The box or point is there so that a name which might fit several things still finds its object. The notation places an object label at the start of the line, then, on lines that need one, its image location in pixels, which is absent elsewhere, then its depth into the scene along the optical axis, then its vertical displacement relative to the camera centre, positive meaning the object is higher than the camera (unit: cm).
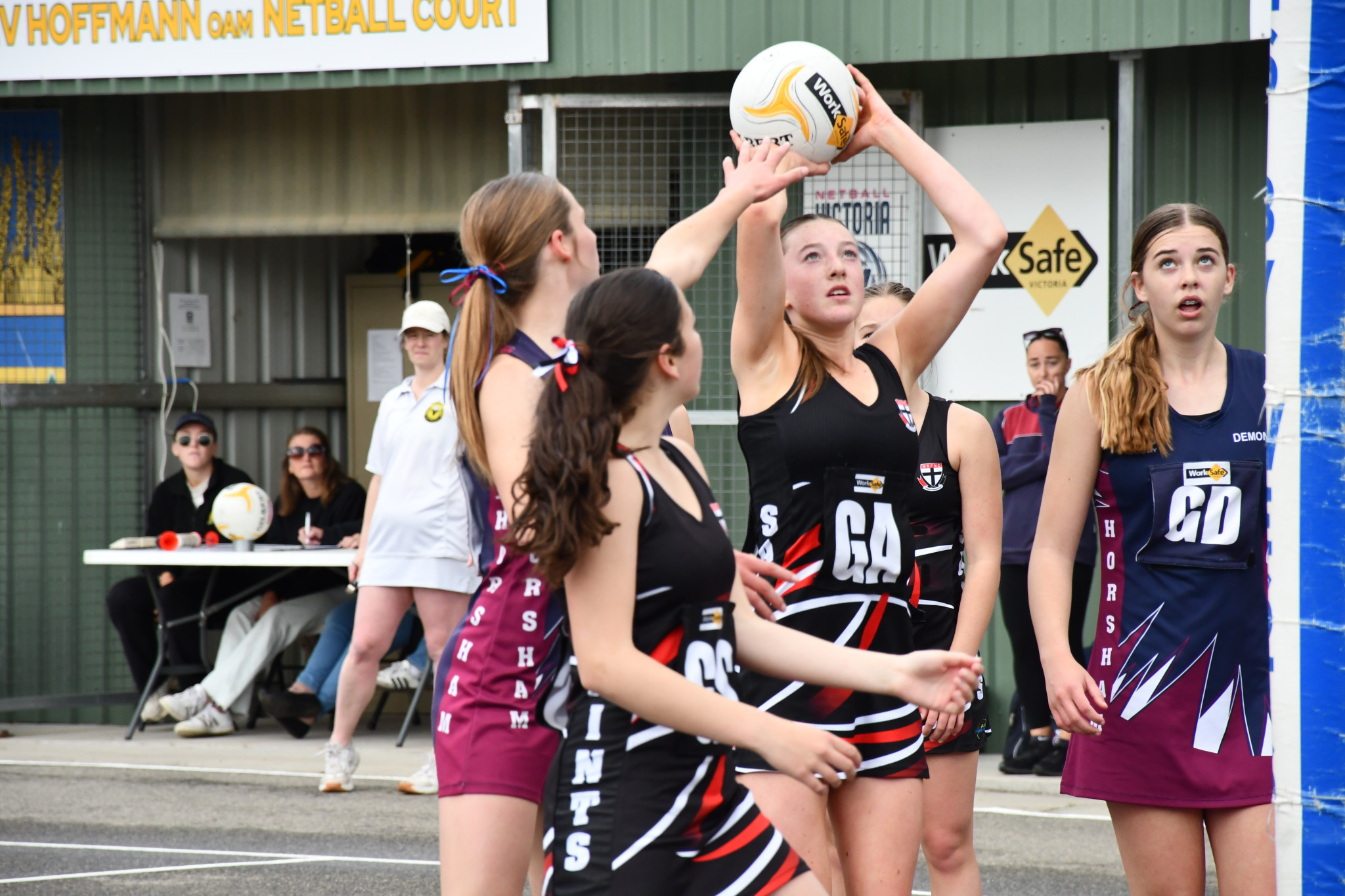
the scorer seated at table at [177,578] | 1853 -110
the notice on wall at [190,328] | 1983 +49
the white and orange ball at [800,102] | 765 +76
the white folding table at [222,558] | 1755 -92
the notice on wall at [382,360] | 2175 +29
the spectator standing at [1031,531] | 1461 -65
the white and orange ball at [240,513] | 1814 -68
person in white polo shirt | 1418 -64
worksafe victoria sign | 1565 +79
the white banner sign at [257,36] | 1594 +200
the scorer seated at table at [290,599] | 1845 -128
